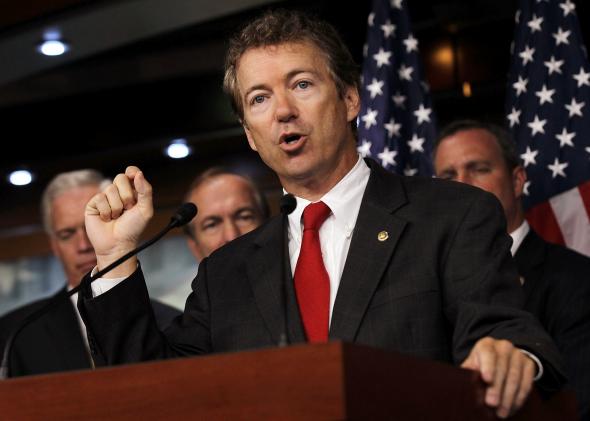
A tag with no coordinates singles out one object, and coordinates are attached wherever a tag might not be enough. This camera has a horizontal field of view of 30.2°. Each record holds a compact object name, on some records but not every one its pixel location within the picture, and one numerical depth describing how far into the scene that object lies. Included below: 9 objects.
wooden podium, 1.43
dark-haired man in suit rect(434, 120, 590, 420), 3.25
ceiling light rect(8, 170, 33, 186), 6.49
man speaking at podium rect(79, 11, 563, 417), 2.03
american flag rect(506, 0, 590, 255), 4.05
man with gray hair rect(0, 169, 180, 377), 4.04
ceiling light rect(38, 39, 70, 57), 5.08
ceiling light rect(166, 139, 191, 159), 6.08
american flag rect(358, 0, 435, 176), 4.32
